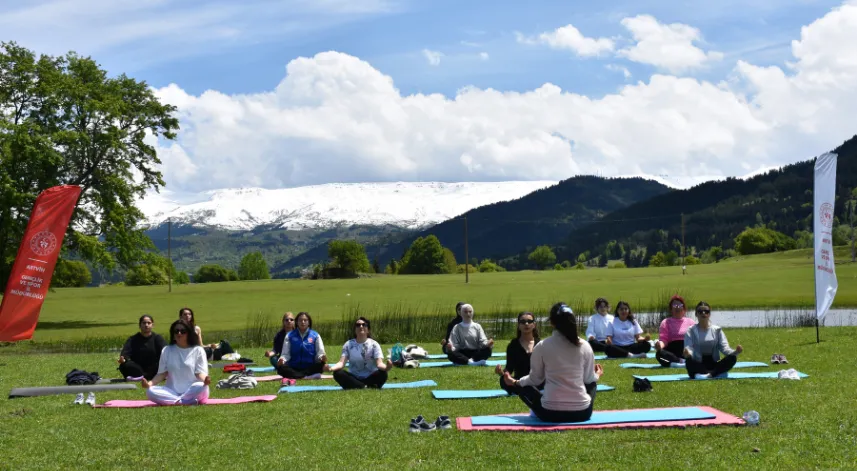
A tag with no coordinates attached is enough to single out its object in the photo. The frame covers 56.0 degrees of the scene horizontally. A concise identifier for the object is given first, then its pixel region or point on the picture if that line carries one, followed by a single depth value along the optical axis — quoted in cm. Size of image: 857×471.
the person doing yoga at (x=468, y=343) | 1762
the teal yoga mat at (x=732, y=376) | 1382
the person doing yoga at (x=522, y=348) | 1141
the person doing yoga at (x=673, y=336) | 1620
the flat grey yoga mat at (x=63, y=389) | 1402
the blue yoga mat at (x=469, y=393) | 1231
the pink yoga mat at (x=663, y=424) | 912
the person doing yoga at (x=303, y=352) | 1560
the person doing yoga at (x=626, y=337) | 1872
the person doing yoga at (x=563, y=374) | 938
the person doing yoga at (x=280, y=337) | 1662
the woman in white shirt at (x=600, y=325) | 1919
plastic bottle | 896
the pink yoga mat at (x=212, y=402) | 1237
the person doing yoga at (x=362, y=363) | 1390
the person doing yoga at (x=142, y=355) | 1592
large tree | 3484
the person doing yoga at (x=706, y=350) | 1396
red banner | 1797
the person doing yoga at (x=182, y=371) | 1223
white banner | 1961
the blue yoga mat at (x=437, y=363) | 1777
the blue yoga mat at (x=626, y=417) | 948
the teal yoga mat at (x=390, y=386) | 1398
